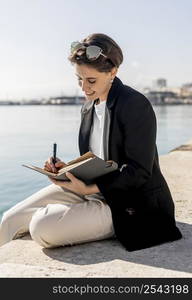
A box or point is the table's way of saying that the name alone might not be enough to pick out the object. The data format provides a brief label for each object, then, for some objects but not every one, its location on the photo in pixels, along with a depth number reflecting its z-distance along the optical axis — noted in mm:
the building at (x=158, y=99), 89781
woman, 3236
